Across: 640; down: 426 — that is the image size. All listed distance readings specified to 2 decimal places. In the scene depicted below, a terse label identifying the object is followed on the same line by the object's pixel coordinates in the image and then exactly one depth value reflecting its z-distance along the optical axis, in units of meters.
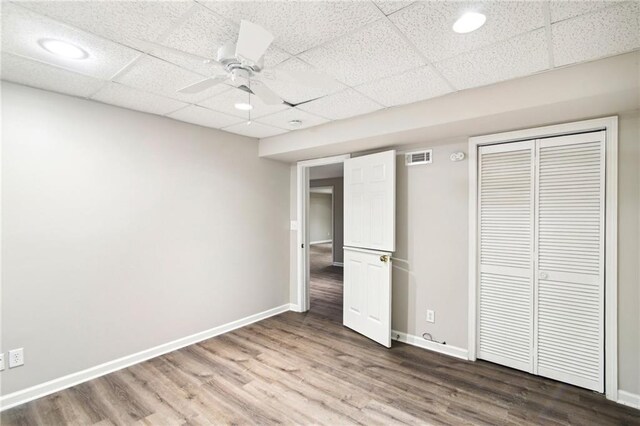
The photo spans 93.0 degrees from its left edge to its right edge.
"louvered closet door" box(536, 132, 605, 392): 2.52
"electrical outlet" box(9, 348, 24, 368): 2.36
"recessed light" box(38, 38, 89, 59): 1.82
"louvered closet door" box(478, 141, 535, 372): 2.84
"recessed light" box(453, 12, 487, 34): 1.57
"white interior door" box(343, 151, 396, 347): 3.44
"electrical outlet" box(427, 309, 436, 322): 3.32
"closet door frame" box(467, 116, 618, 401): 2.42
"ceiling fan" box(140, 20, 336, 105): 1.40
